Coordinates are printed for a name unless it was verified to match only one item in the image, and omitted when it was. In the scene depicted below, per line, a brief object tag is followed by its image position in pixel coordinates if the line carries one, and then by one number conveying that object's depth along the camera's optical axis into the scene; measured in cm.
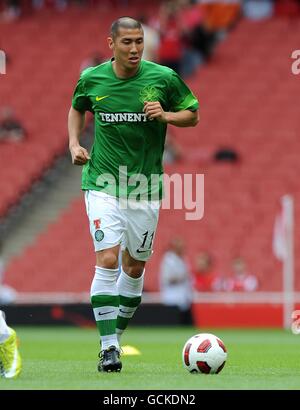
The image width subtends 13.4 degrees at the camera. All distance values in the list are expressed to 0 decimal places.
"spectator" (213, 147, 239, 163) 2495
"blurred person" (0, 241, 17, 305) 2107
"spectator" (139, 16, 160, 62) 2273
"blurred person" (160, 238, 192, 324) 2038
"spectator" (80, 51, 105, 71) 2647
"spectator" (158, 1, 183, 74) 2730
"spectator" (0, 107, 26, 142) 2678
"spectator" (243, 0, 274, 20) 2970
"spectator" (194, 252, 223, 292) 2123
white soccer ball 916
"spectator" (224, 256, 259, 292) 2122
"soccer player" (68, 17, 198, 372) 956
